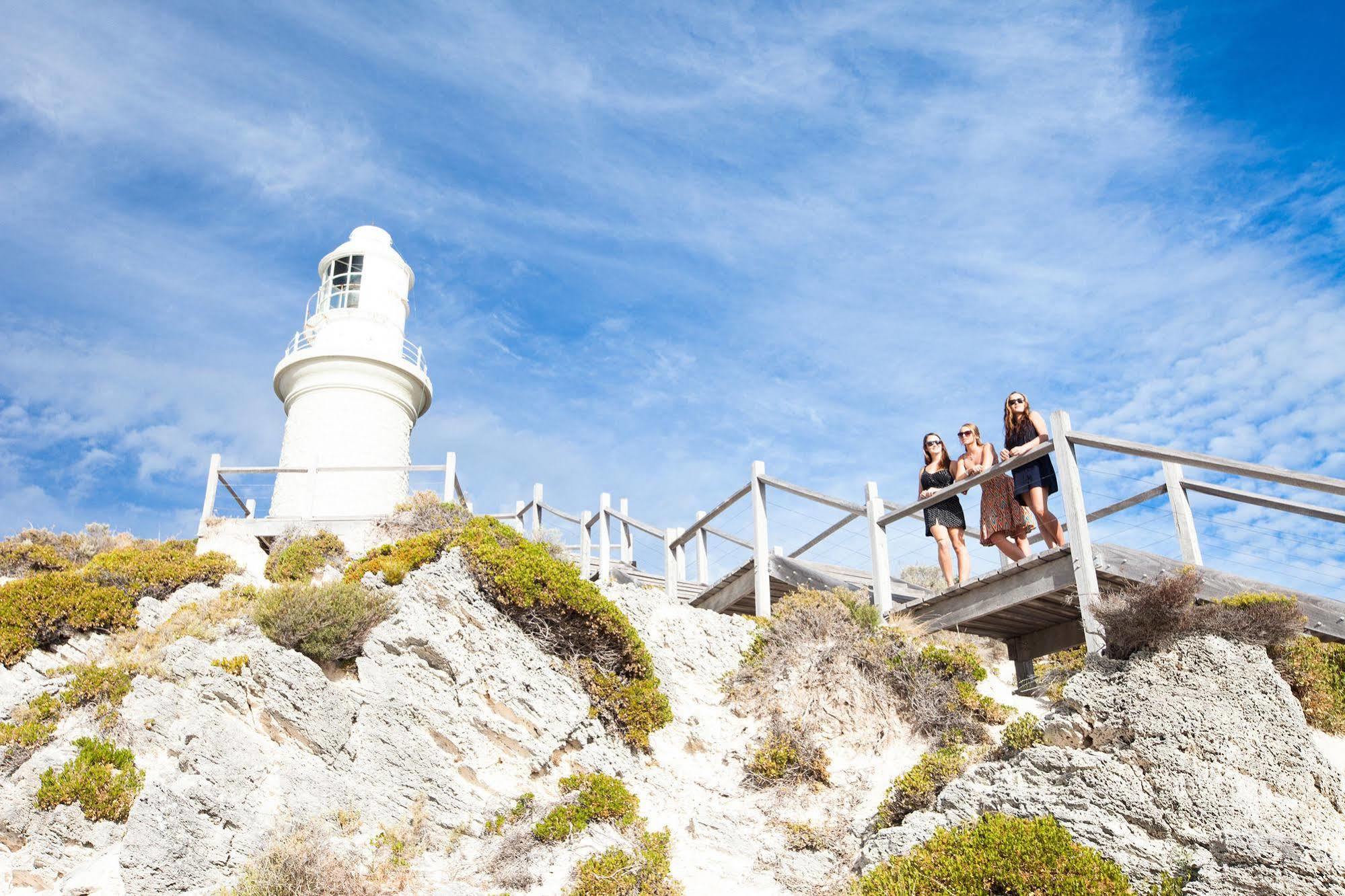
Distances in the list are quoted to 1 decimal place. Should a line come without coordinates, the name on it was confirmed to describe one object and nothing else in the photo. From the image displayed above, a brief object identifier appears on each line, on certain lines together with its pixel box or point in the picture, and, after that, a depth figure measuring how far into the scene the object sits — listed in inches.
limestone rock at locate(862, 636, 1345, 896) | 211.9
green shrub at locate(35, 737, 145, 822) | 281.4
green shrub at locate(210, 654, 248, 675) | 324.2
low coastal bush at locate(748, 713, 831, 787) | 331.9
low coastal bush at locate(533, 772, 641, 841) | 302.8
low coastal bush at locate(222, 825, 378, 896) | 263.3
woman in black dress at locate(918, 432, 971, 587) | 368.5
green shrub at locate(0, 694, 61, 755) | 305.4
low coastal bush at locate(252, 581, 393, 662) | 351.3
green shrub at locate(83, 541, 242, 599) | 456.4
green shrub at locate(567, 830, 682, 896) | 280.4
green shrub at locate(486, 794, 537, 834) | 309.9
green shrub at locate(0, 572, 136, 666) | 395.5
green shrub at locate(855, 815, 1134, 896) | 227.3
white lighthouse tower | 760.3
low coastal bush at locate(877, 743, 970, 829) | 285.0
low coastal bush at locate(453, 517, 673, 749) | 375.9
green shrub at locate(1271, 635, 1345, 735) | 242.2
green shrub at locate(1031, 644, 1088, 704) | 301.7
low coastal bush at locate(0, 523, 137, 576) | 524.4
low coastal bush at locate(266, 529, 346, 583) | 524.7
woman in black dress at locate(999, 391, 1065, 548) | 332.5
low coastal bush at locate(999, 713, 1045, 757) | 266.4
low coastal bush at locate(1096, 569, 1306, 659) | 247.9
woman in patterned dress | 355.6
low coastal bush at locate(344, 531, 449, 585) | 397.4
